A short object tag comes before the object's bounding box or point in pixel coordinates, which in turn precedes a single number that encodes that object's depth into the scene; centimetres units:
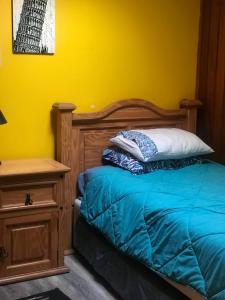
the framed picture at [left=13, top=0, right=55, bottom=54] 280
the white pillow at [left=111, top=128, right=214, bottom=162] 285
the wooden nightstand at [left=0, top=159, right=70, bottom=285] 260
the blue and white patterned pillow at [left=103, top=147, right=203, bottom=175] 286
